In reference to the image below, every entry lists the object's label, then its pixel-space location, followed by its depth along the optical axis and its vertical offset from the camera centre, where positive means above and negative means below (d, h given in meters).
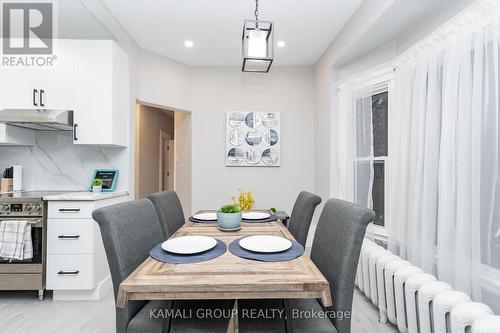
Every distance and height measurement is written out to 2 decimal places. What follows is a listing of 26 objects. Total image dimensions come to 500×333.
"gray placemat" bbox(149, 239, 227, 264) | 1.14 -0.40
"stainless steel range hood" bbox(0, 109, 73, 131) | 2.42 +0.48
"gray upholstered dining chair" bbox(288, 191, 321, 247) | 1.81 -0.34
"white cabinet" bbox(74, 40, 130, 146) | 2.66 +0.79
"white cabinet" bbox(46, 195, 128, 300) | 2.34 -0.69
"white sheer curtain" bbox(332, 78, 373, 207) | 2.50 +0.24
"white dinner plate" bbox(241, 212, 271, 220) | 2.06 -0.39
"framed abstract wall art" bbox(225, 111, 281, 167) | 3.87 +0.43
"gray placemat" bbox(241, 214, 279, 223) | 2.02 -0.40
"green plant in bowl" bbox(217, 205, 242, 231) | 1.67 -0.32
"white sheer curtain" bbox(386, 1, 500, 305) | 1.39 +0.05
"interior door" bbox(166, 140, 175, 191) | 6.49 +0.08
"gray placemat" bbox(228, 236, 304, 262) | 1.16 -0.40
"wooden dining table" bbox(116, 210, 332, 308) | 0.92 -0.41
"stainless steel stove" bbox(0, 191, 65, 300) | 2.32 -0.71
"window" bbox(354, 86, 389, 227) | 2.46 +0.17
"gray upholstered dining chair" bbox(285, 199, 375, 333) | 1.13 -0.47
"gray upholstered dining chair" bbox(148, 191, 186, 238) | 1.96 -0.34
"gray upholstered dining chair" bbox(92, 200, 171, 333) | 1.16 -0.40
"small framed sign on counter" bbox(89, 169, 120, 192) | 2.89 -0.09
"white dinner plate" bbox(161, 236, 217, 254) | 1.23 -0.38
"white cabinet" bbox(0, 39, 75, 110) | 2.60 +0.85
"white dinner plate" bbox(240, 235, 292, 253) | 1.25 -0.38
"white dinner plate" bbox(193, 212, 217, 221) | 2.04 -0.39
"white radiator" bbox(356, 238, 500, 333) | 1.21 -0.73
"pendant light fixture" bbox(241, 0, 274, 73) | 1.69 +0.80
